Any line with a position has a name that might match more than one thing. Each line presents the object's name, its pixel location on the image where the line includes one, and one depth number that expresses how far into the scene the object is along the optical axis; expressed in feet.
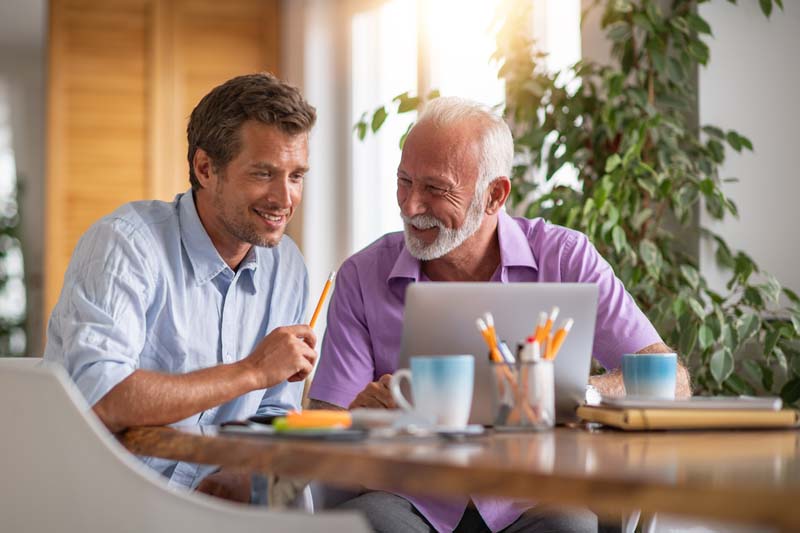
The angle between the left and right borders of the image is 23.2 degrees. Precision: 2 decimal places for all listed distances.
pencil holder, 9.15
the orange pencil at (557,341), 9.24
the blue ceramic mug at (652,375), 9.65
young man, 9.97
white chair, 7.65
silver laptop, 9.49
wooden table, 7.13
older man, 11.48
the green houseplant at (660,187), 13.59
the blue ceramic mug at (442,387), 8.90
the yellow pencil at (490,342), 9.19
